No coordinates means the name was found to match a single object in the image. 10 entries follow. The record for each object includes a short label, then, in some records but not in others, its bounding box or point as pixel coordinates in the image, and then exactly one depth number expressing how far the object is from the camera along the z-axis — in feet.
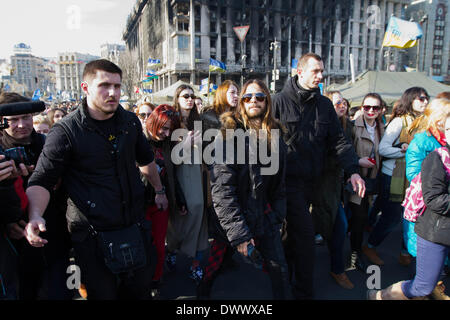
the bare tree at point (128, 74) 147.17
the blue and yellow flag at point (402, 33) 39.42
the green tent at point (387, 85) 42.52
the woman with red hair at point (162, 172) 10.70
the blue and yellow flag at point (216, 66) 55.71
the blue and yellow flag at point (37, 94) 57.74
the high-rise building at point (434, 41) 208.54
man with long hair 7.94
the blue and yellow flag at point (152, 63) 77.61
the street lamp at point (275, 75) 60.76
